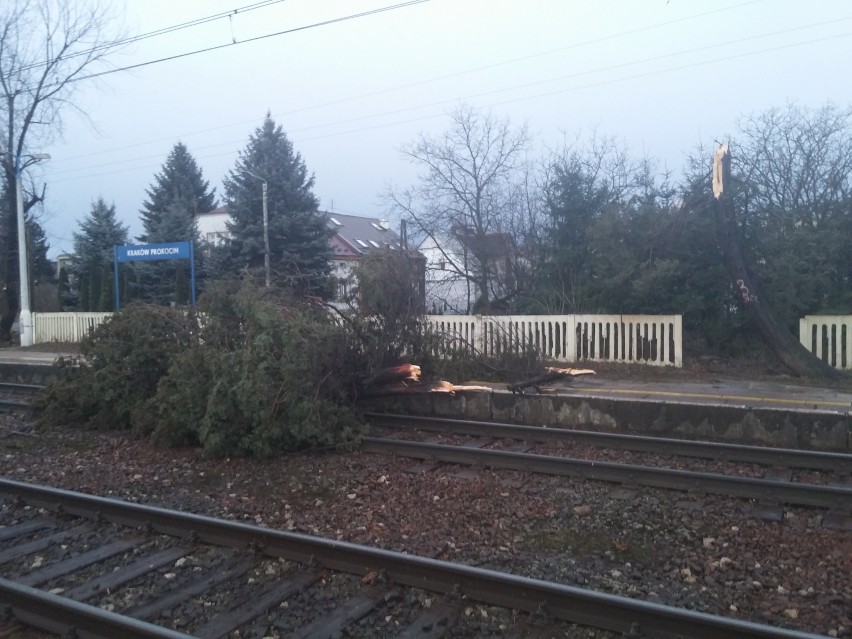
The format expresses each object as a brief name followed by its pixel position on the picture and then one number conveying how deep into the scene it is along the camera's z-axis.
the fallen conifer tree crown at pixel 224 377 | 9.79
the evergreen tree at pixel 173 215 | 35.84
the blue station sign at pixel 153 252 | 27.53
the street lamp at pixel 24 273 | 29.19
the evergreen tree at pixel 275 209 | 30.64
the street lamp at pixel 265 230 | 28.92
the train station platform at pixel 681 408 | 9.88
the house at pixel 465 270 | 22.06
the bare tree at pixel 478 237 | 22.06
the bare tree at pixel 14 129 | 29.73
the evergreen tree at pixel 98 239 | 39.69
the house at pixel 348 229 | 47.05
